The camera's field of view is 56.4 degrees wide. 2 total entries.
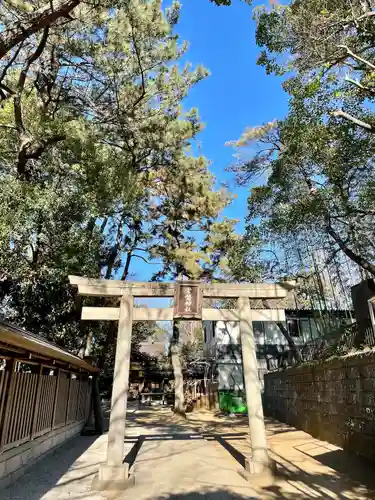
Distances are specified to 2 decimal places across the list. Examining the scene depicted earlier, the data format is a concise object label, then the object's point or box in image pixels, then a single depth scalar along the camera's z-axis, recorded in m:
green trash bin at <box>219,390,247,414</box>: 18.39
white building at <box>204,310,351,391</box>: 21.44
